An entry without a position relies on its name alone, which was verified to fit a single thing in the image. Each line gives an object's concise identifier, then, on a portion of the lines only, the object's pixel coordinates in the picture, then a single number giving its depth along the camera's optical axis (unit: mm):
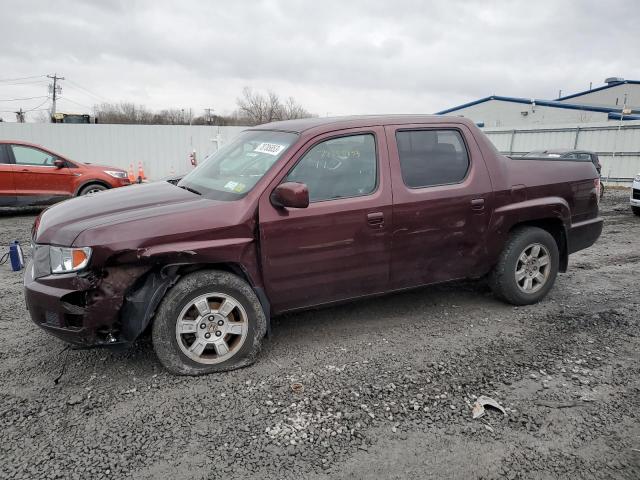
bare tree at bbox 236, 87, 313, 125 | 48219
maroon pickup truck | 3195
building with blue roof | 32344
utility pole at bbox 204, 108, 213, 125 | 45500
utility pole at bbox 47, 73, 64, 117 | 54841
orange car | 10211
